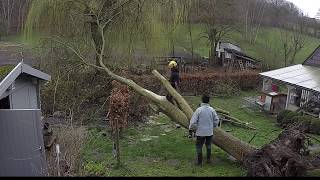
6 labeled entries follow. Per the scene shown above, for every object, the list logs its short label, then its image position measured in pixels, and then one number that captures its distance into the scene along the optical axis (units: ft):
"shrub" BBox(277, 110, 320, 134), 47.95
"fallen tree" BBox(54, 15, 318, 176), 25.89
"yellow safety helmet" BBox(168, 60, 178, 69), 55.31
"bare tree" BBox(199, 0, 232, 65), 93.75
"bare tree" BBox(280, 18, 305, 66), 97.03
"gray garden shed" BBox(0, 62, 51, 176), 25.17
